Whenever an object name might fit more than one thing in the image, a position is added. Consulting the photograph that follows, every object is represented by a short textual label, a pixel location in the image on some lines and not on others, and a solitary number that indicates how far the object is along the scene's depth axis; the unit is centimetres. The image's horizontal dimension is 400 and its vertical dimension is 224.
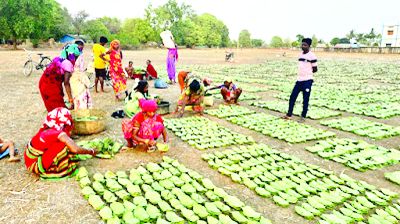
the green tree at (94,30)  5784
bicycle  1408
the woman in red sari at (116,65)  845
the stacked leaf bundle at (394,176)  419
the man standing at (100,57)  879
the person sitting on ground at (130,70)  1294
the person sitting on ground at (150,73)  1332
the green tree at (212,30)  7860
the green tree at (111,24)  8474
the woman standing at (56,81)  558
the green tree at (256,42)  10279
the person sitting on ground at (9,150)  446
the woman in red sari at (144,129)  487
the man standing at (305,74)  666
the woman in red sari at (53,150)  379
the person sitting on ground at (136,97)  631
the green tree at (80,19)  7028
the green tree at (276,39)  11885
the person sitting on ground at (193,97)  691
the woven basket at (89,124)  568
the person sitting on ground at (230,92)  852
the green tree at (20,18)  3291
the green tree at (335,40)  9325
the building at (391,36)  6112
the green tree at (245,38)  9755
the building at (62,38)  4655
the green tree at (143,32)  6501
